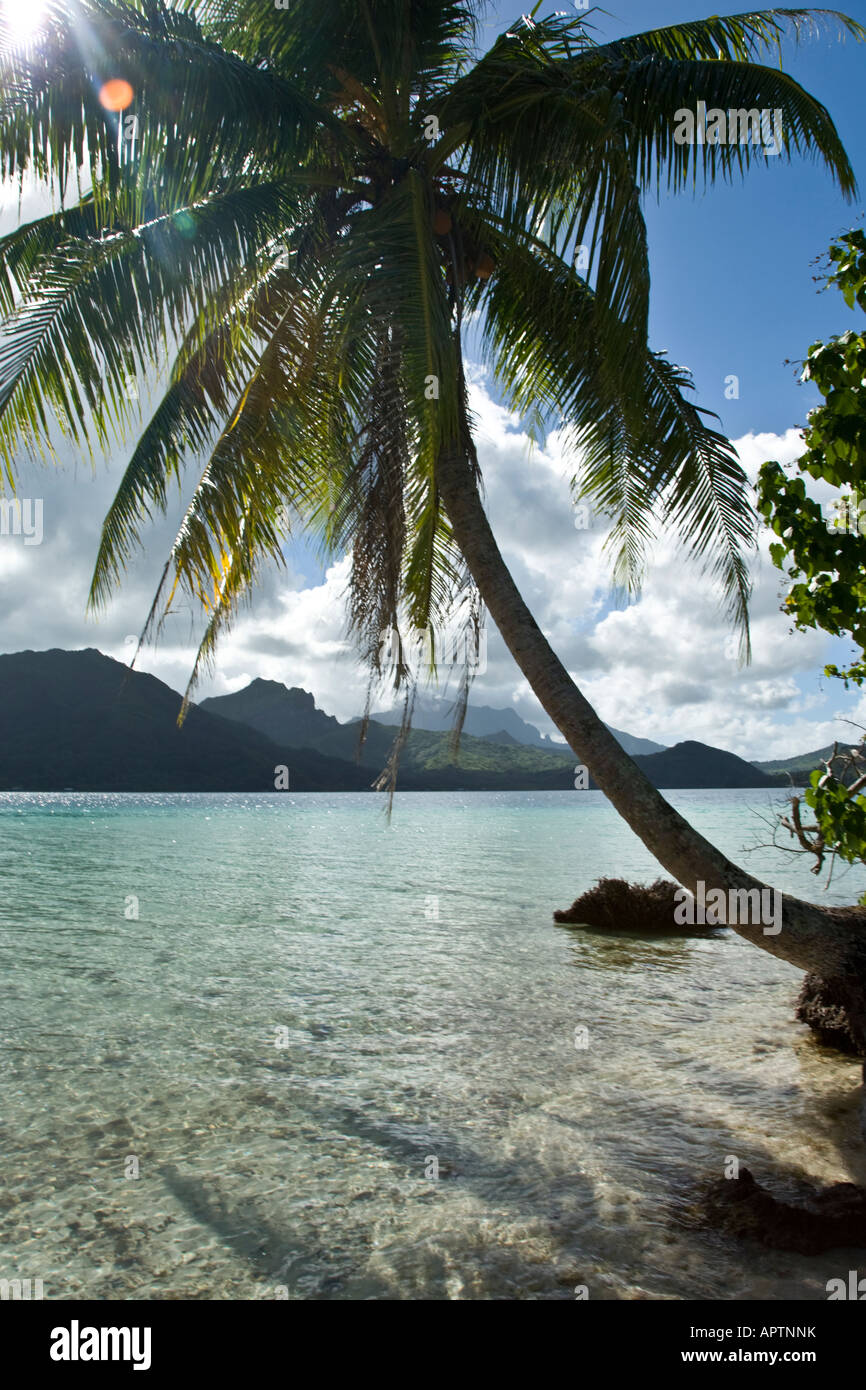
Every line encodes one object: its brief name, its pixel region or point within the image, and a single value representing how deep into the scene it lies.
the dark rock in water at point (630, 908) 15.94
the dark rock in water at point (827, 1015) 7.93
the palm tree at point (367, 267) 5.50
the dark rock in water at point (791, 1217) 4.18
